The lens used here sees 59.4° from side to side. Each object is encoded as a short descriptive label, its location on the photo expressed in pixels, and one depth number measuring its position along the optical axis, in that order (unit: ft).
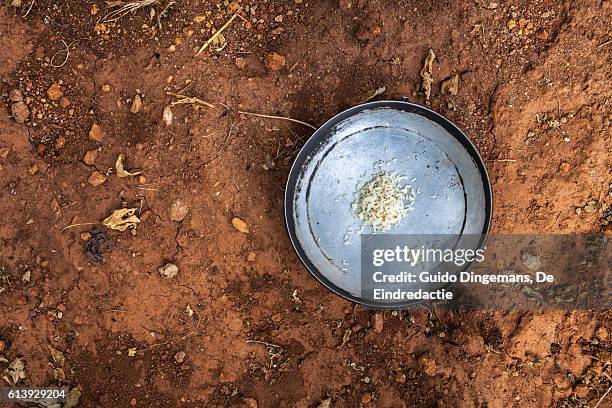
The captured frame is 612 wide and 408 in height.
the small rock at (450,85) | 9.99
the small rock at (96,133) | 10.14
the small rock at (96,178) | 10.11
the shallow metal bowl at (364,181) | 9.53
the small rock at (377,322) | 10.13
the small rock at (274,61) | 10.05
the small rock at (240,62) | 10.13
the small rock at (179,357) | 10.24
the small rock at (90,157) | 10.12
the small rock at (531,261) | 9.95
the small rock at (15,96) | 10.18
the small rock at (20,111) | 10.16
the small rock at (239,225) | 10.09
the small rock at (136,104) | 10.11
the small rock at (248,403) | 10.16
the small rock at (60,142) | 10.21
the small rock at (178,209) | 10.11
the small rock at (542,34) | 9.91
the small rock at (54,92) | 10.21
